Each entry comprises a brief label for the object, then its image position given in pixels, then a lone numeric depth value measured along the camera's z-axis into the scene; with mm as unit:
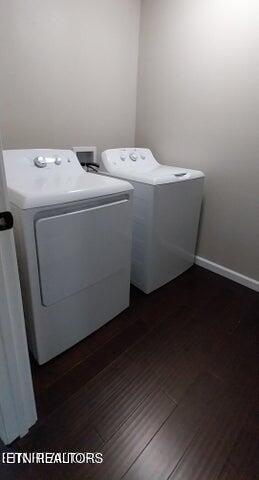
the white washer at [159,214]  1610
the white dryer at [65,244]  1048
